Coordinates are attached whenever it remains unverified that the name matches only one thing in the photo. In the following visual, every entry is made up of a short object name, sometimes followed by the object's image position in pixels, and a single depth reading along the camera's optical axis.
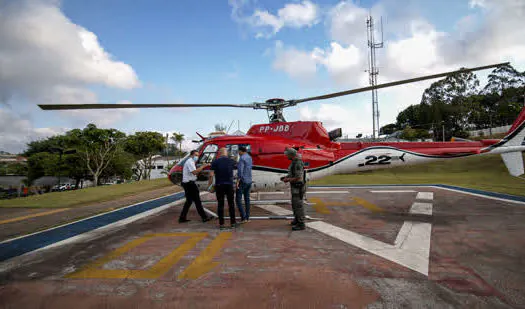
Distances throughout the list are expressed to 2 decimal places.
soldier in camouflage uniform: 5.41
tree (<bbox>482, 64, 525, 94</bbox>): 57.93
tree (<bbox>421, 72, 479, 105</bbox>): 50.09
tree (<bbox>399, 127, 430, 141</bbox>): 48.73
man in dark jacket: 5.59
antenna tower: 32.44
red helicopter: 7.45
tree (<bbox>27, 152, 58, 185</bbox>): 33.47
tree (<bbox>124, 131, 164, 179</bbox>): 37.56
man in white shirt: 6.29
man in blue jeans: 6.16
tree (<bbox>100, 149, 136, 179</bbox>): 32.81
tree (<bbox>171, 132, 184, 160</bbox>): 51.03
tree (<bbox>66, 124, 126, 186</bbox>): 29.25
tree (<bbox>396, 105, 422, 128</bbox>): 79.46
